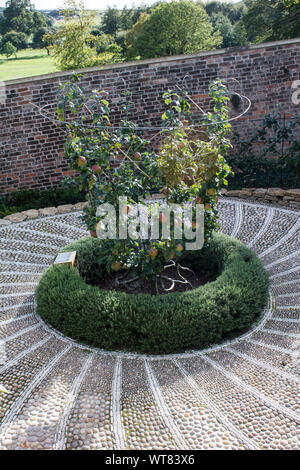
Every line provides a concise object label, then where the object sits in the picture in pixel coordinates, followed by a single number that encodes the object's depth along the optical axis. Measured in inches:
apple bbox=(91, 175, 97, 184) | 190.1
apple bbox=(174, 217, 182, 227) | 189.8
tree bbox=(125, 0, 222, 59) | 944.9
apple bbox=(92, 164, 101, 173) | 187.3
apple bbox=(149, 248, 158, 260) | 188.1
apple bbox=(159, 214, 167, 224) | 188.4
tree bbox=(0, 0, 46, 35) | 1744.6
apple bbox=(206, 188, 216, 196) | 197.8
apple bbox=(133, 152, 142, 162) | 201.4
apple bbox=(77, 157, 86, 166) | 182.7
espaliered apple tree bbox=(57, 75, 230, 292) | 185.9
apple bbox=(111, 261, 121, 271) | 197.6
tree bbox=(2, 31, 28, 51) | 1667.1
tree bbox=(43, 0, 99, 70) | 796.6
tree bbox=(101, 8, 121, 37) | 1583.4
